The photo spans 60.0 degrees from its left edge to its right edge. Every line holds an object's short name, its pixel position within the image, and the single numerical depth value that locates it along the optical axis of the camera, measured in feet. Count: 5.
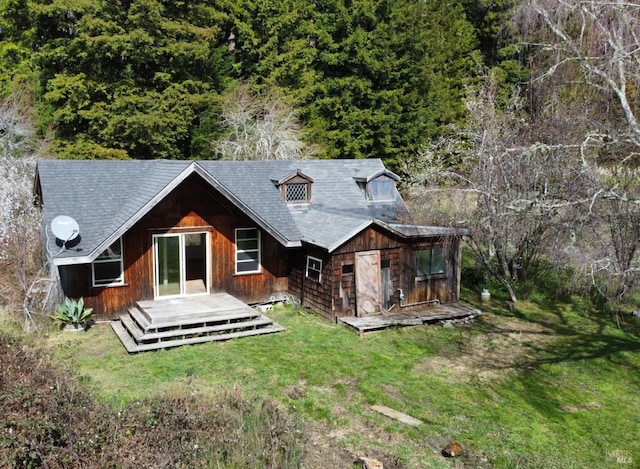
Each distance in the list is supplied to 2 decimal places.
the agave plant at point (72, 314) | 44.83
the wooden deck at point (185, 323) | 42.63
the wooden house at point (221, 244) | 46.93
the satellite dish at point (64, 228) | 42.88
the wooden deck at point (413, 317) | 48.16
